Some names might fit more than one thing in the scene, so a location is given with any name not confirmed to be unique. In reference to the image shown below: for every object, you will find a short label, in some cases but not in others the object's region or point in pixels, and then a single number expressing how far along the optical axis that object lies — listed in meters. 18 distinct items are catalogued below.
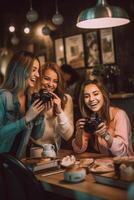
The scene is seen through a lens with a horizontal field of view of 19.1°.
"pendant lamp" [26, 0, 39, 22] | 6.08
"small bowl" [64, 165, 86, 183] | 2.07
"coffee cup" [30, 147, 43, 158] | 2.63
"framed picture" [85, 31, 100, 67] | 7.04
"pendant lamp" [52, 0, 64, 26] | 6.15
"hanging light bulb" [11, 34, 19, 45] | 8.89
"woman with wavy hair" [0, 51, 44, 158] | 2.69
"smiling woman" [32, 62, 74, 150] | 2.87
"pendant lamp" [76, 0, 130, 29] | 2.52
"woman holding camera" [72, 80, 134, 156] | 2.62
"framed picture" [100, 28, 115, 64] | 6.76
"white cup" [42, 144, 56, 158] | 2.56
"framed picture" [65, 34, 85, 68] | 7.45
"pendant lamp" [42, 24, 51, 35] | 7.32
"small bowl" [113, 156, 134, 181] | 1.94
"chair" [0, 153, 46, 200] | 2.05
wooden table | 1.83
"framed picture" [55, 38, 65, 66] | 8.00
